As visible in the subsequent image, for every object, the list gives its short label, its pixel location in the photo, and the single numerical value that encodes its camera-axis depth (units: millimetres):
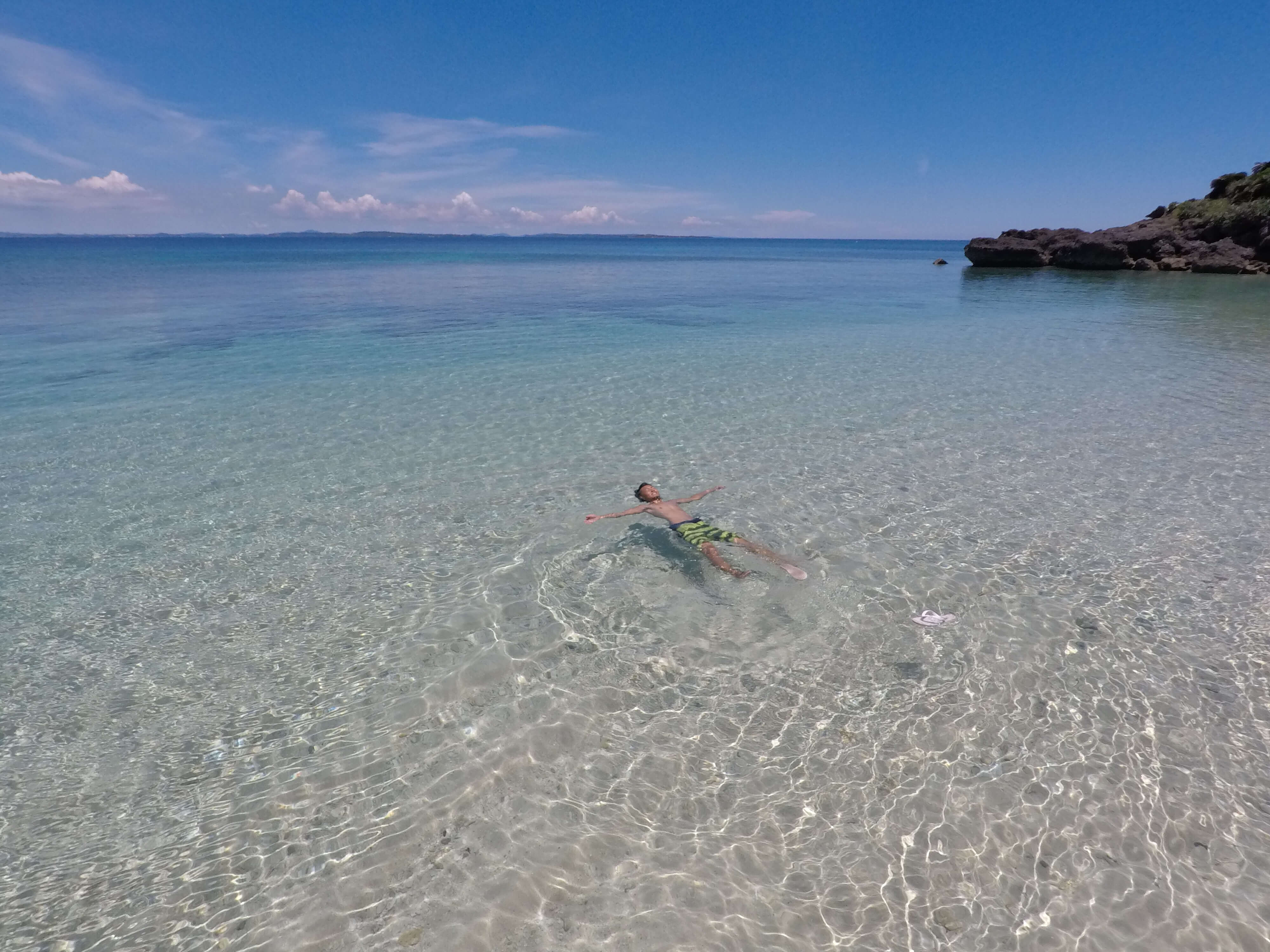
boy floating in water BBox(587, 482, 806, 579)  8562
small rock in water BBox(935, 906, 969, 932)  4359
